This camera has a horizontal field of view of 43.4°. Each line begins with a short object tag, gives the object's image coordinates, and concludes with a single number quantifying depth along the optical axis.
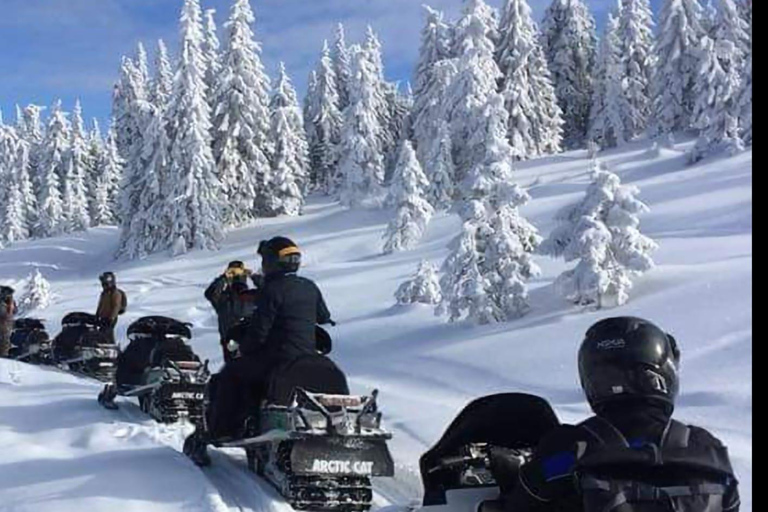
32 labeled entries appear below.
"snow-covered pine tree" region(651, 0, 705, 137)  50.19
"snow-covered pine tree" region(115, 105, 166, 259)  48.75
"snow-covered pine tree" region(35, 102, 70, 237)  71.38
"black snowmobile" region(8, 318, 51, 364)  18.00
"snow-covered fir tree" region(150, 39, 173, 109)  69.88
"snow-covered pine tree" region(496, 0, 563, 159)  53.72
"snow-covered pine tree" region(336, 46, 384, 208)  54.66
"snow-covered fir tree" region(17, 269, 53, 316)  36.28
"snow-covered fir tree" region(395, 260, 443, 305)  23.16
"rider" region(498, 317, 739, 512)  3.23
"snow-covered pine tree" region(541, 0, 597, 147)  61.75
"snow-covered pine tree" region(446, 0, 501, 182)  45.06
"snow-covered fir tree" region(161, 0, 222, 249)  47.34
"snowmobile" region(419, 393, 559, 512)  4.31
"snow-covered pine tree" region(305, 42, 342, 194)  65.44
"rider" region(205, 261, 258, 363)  10.97
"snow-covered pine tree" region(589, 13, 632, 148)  56.09
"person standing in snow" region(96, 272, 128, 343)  14.70
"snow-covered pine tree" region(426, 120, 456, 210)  47.50
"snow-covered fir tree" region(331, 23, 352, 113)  69.38
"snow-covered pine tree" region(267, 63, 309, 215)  54.19
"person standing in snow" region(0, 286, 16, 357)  17.98
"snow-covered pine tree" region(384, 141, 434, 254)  40.47
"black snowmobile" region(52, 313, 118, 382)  15.32
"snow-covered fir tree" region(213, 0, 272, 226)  51.09
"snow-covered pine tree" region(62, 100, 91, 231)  72.62
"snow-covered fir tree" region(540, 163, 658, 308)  17.27
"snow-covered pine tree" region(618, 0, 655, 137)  56.94
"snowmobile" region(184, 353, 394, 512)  6.93
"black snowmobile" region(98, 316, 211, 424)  10.22
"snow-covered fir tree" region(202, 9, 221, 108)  53.22
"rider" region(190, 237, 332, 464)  7.65
